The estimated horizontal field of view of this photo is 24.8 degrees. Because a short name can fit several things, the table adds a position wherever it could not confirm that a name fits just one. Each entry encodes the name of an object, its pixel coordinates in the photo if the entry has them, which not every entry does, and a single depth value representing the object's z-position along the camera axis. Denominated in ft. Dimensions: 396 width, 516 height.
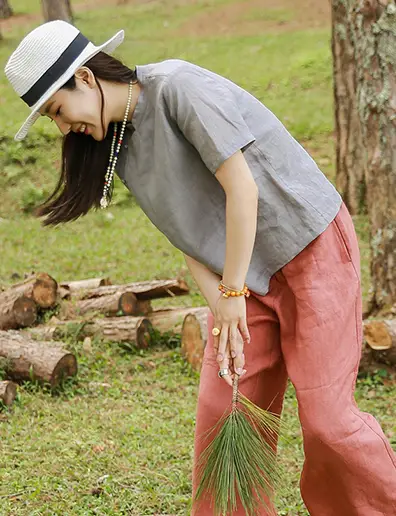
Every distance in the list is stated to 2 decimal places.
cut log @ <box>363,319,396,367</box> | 14.42
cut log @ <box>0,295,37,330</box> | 17.01
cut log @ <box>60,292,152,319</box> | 17.47
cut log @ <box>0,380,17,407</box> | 14.06
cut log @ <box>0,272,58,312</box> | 17.43
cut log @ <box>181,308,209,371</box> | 15.72
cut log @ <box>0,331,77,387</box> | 14.74
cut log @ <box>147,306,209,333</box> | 17.07
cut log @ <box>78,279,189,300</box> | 17.81
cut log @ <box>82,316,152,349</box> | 16.79
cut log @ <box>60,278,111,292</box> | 18.75
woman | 7.72
